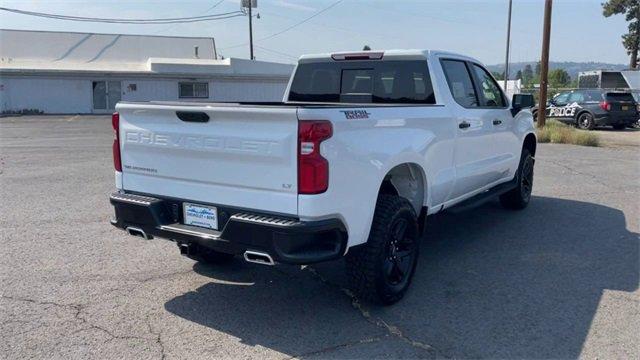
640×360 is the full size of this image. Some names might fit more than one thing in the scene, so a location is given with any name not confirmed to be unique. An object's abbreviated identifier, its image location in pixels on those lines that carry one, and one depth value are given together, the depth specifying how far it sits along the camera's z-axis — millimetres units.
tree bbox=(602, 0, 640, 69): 47781
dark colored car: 22203
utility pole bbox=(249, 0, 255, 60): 46759
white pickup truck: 3719
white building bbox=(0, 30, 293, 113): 32875
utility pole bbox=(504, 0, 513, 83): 43031
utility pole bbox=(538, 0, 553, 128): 19328
